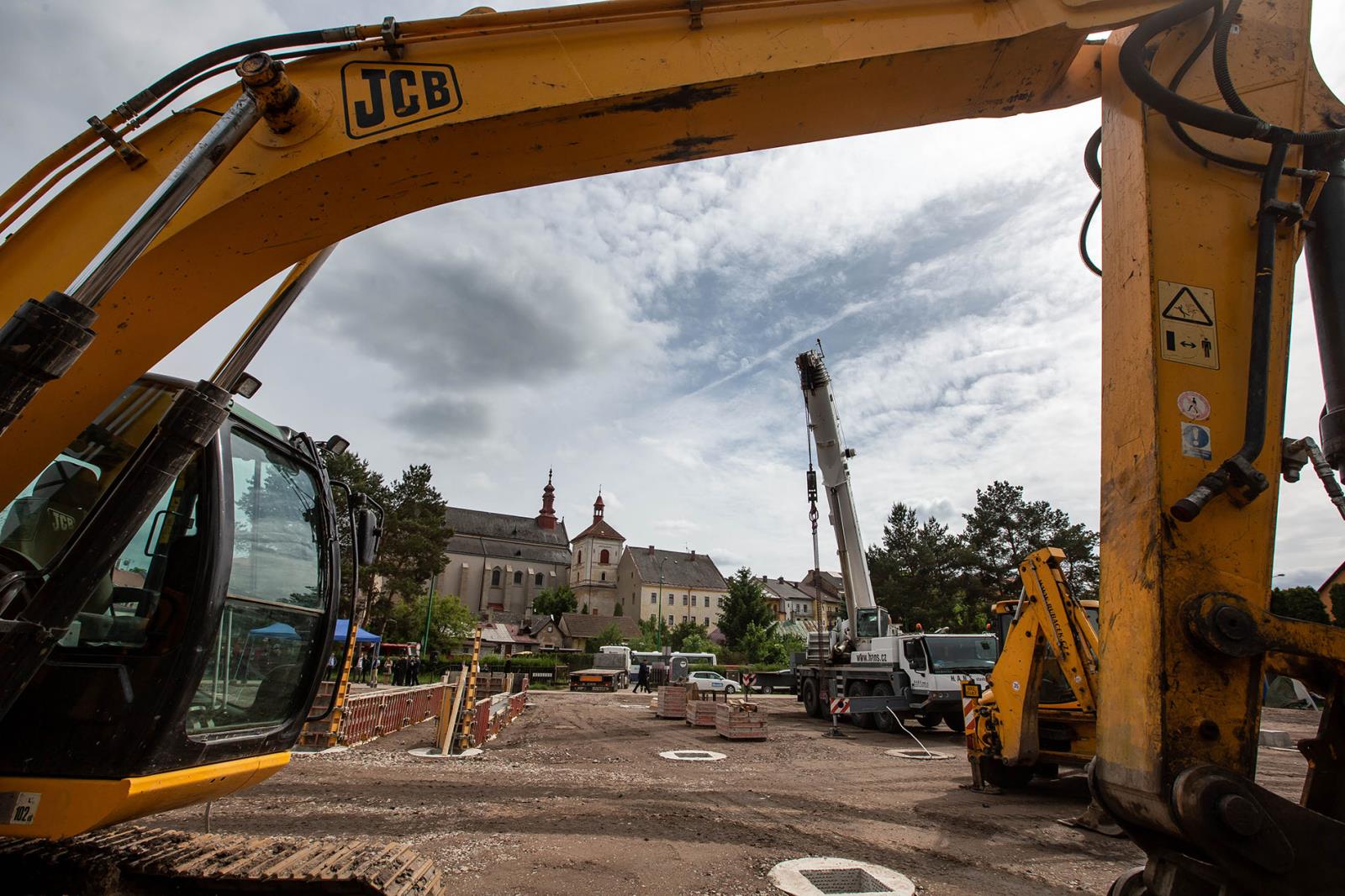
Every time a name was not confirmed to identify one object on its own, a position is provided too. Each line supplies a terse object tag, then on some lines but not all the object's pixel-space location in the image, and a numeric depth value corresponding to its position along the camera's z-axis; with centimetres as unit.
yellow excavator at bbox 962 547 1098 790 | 803
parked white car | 2837
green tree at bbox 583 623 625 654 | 6222
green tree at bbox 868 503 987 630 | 4331
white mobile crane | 1581
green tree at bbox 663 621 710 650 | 6121
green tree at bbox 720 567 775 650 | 5328
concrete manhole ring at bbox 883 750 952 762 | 1221
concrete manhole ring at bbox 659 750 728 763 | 1143
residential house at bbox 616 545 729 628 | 8181
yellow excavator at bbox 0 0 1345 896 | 223
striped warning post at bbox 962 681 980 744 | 895
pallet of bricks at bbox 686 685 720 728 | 1684
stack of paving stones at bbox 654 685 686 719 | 1911
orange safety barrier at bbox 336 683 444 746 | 1145
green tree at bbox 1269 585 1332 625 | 3424
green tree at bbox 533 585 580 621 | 7381
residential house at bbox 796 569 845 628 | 9062
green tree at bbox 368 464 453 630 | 4431
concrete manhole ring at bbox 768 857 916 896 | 488
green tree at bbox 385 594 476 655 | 4603
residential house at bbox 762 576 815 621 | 9606
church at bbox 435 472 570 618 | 8112
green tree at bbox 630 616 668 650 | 6288
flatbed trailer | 3631
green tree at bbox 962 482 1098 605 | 4388
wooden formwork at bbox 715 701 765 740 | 1415
